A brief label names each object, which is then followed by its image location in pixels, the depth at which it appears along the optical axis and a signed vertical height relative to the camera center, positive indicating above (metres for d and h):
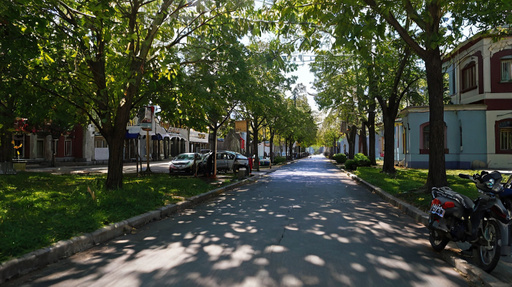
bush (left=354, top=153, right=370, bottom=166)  27.80 -1.02
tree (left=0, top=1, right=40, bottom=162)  7.77 +2.47
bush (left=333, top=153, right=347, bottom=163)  42.78 -1.21
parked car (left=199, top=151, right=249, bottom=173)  24.41 -0.83
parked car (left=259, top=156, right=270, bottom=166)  35.81 -1.35
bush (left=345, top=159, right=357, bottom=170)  27.83 -1.26
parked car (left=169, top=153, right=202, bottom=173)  21.92 -0.89
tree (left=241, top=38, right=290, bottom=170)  11.93 +3.09
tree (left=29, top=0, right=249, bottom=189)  9.83 +2.78
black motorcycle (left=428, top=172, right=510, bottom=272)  4.38 -0.95
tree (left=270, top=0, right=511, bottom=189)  8.18 +3.02
